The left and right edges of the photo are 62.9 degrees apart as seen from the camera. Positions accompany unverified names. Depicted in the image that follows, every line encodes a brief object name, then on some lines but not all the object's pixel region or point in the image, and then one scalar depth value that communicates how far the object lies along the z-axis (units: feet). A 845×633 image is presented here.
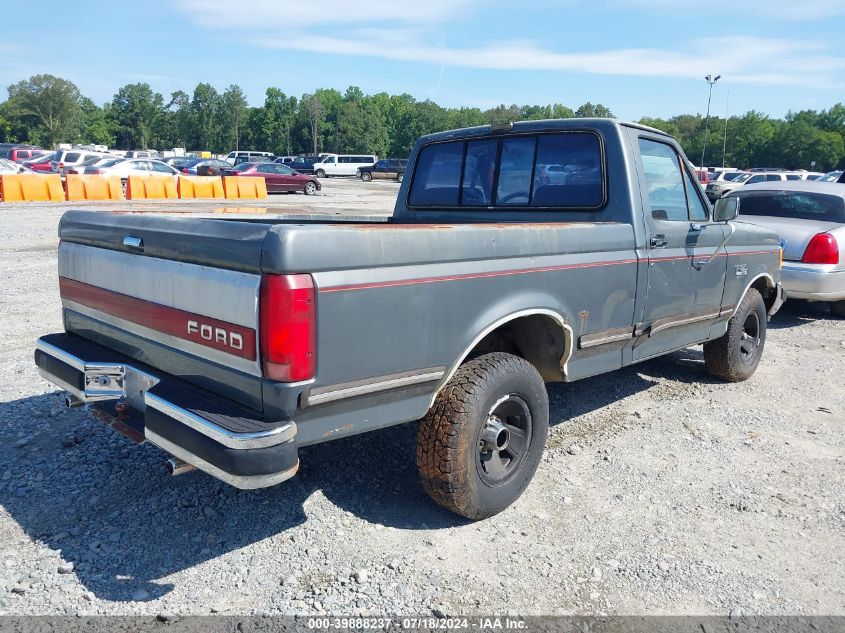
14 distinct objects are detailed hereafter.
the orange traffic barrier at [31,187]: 70.95
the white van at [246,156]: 188.30
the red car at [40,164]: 96.86
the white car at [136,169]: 86.02
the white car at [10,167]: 83.89
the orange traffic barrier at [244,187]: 89.92
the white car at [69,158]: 96.17
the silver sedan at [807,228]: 26.11
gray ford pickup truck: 8.74
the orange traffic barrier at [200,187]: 85.40
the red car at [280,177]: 104.27
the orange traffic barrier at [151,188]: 80.43
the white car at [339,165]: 184.34
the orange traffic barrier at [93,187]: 75.15
